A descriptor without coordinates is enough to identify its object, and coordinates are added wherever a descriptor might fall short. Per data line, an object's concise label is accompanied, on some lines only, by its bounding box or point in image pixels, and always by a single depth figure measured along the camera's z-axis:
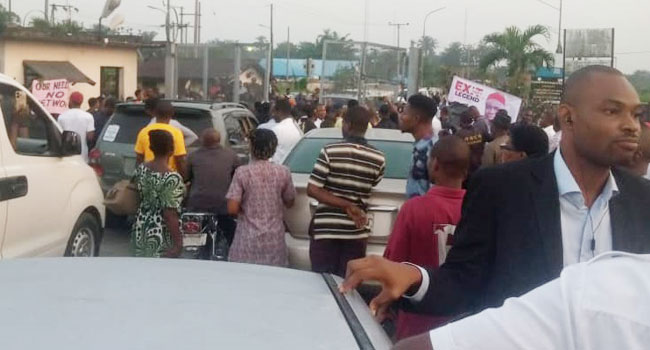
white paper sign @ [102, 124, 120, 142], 11.17
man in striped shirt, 6.27
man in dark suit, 2.90
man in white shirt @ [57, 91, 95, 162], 12.45
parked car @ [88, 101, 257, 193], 10.94
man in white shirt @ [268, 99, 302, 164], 10.77
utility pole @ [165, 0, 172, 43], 37.84
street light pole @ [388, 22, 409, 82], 23.98
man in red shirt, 4.39
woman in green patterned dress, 6.97
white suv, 6.82
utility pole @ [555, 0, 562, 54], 42.27
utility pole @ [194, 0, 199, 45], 57.40
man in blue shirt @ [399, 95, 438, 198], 6.48
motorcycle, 7.62
